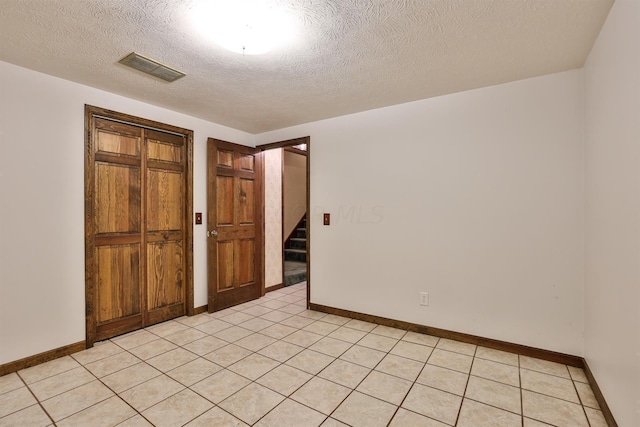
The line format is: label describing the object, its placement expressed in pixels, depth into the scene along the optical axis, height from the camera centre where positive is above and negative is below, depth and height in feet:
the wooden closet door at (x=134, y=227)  9.51 -0.47
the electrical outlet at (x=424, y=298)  10.19 -2.83
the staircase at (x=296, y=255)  18.14 -2.88
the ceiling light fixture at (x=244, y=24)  5.58 +3.73
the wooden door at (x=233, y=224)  12.48 -0.47
